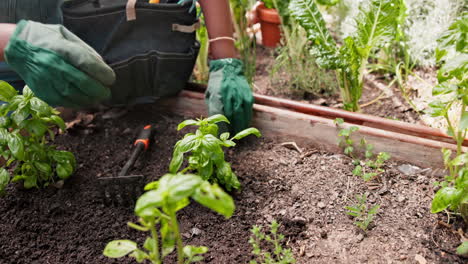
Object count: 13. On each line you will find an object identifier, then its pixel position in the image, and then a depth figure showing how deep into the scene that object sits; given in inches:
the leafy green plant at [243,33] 100.5
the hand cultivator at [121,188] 65.1
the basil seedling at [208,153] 56.4
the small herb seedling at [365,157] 64.5
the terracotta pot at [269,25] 115.8
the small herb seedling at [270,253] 48.6
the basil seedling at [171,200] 33.7
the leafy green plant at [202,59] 100.0
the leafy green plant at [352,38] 77.2
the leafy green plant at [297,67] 94.8
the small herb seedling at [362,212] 55.8
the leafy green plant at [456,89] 48.3
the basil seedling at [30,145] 59.4
